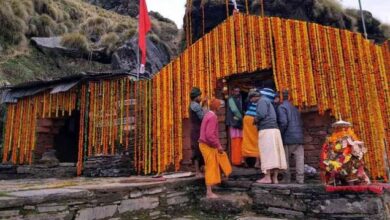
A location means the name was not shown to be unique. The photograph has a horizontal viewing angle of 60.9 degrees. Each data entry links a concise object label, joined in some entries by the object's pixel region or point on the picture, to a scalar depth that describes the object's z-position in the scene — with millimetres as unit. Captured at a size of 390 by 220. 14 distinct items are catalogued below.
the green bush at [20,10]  18625
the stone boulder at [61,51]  17719
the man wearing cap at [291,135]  5688
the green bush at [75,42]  18422
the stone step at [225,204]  5398
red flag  9508
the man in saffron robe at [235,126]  6984
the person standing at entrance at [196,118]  6223
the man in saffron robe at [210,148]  5656
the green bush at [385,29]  16134
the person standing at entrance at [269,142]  5496
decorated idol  4855
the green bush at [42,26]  19531
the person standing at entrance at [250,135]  6496
